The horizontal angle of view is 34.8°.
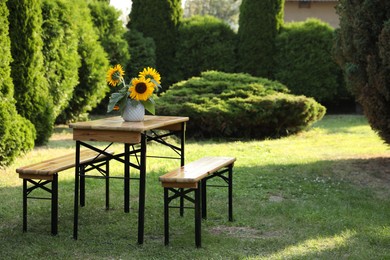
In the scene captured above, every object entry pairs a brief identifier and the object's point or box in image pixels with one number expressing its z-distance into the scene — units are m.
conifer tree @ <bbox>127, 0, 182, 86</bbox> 18.23
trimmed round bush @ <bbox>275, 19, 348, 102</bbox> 17.94
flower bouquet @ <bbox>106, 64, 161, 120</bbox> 5.84
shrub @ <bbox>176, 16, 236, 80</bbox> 18.41
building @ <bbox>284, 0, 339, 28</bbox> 26.69
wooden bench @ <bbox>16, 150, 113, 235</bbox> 5.80
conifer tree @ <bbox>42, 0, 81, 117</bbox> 12.23
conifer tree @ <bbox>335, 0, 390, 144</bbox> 8.73
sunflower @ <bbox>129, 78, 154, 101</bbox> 5.82
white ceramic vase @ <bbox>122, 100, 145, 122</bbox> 5.96
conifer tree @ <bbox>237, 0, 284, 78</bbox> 17.86
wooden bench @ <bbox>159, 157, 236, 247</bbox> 5.35
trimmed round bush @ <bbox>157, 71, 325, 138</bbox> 13.20
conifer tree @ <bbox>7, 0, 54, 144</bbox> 10.16
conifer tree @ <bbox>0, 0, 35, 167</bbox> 8.91
